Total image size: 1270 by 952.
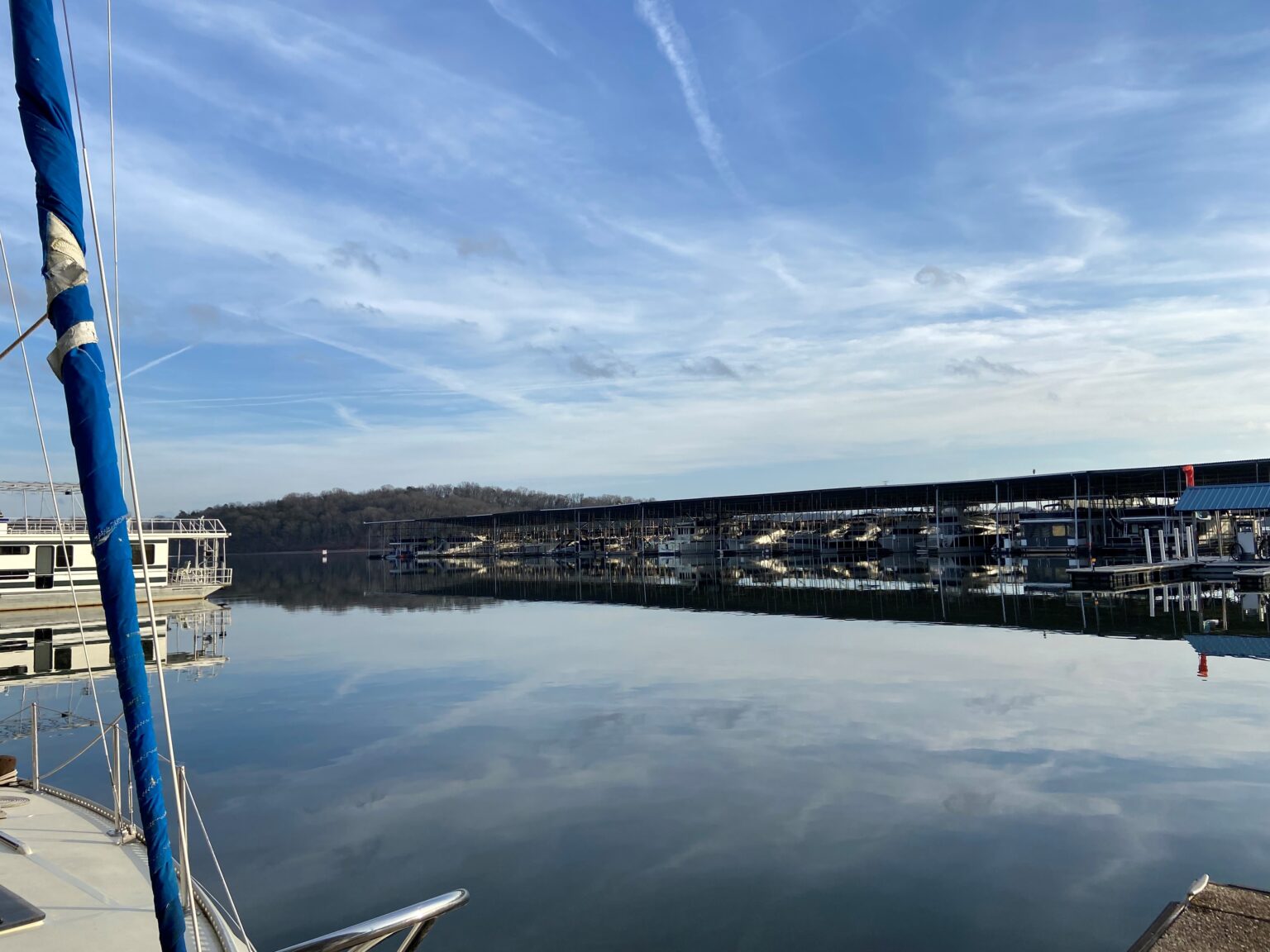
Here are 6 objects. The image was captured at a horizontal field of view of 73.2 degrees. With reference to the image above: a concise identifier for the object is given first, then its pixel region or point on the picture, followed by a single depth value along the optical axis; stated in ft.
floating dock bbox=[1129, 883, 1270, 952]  21.31
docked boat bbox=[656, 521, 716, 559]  367.45
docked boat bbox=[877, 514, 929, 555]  351.87
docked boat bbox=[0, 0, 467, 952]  12.62
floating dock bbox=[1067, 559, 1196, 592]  155.12
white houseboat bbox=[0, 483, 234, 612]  131.85
